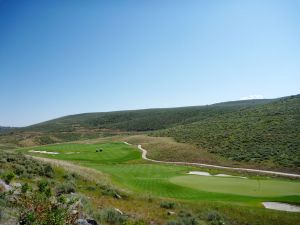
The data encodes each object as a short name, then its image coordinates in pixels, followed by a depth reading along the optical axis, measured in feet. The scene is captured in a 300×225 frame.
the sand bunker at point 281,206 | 54.13
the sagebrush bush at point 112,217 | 35.38
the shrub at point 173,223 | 37.76
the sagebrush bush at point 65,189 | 46.35
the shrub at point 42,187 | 39.78
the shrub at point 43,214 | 21.68
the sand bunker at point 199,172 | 104.17
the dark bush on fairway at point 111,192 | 53.39
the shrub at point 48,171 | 57.98
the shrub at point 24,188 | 35.23
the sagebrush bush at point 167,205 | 48.64
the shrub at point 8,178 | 42.16
